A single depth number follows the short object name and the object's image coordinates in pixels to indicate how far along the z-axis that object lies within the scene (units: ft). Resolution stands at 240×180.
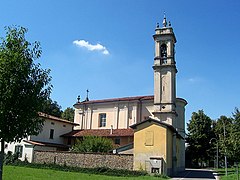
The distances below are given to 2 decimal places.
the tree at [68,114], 248.40
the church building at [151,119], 98.48
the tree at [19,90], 32.01
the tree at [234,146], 71.82
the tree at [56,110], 243.32
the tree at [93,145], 115.51
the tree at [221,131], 78.27
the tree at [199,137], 203.62
